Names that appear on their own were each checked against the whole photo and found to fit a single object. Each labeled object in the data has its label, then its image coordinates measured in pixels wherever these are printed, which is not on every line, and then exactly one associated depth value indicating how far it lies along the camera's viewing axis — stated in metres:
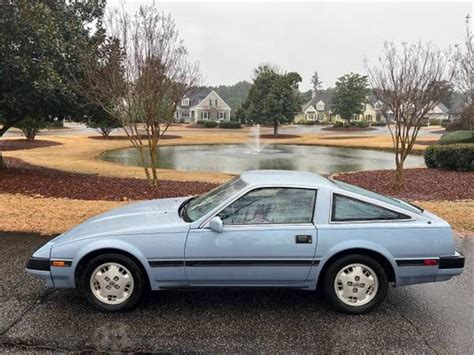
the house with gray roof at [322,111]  86.75
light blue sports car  3.78
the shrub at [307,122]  76.62
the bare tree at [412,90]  11.22
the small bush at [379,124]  71.32
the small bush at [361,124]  61.91
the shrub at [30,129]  29.71
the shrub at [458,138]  20.42
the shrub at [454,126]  37.98
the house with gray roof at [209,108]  77.12
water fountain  29.77
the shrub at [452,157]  14.68
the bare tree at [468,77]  19.17
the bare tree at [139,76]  9.91
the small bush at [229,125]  59.19
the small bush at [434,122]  75.79
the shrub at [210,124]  61.72
